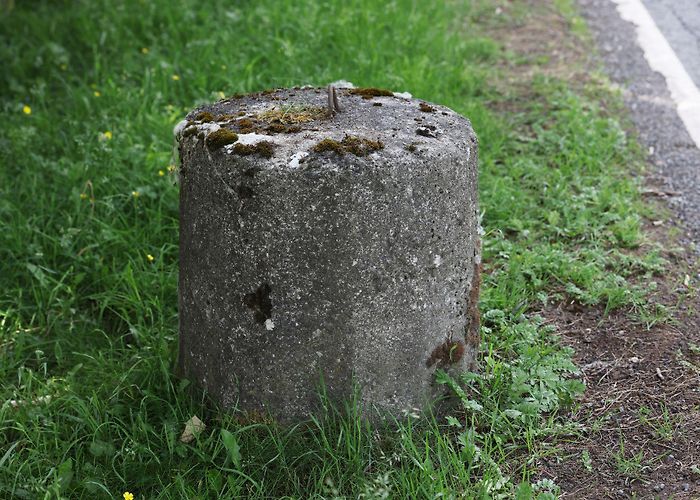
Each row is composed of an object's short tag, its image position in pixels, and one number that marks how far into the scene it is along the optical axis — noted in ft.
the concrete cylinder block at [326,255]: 8.34
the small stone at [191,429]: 9.40
